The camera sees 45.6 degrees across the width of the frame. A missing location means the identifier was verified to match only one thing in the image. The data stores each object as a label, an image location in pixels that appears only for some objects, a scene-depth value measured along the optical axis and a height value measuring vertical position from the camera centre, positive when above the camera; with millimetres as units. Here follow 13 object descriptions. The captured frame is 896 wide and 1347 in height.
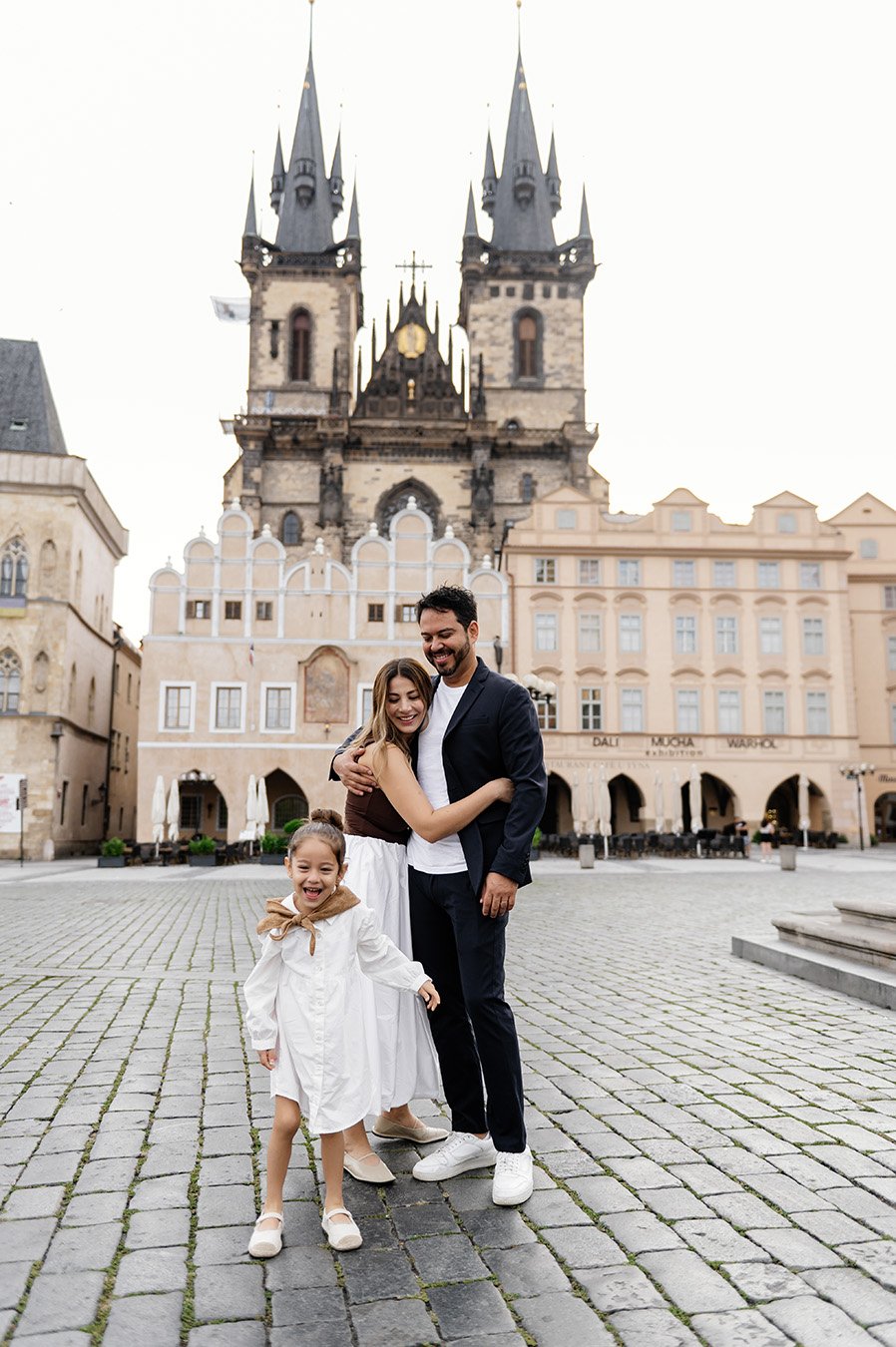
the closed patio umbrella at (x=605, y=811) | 29594 +255
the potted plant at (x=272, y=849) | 25719 -726
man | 3557 -200
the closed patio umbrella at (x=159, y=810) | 27250 +210
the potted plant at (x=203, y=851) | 25719 -777
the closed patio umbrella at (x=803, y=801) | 33725 +631
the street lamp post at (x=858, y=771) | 34031 +1584
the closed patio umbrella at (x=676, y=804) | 32375 +504
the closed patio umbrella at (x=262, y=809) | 28255 +257
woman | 3641 -61
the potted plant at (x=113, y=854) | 25859 -862
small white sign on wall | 31750 +405
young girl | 3148 -559
